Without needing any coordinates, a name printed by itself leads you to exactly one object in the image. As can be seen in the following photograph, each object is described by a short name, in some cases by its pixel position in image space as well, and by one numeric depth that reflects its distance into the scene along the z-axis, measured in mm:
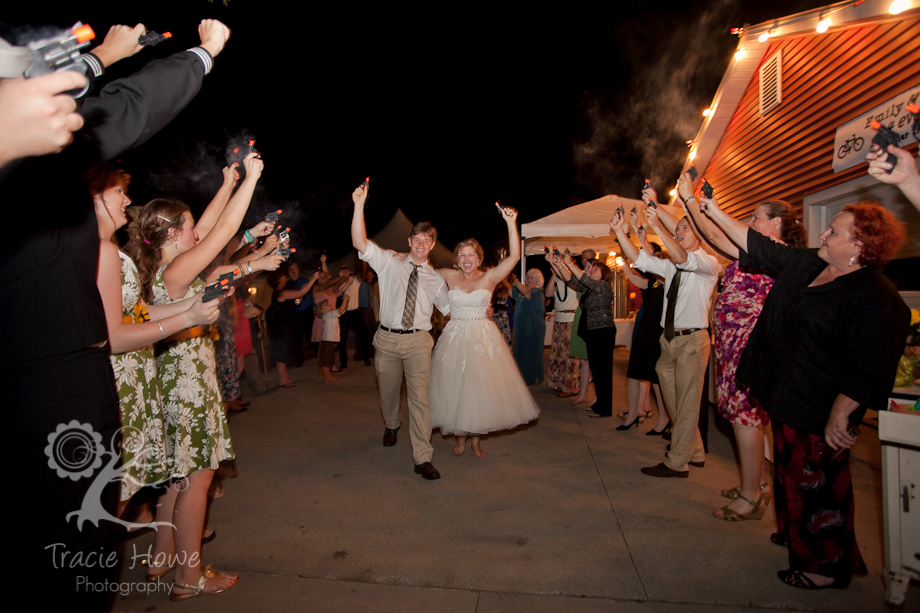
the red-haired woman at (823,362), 2301
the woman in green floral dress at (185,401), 2512
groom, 4387
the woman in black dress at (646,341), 5098
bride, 4496
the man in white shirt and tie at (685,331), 4035
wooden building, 5105
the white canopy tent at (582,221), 9281
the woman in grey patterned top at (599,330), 6152
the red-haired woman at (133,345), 1792
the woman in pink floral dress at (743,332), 3150
